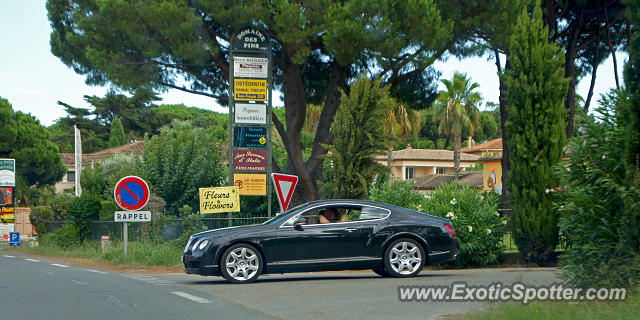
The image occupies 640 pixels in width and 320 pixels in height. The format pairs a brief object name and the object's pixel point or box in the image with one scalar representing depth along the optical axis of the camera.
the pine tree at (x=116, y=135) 69.62
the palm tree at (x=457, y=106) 57.33
